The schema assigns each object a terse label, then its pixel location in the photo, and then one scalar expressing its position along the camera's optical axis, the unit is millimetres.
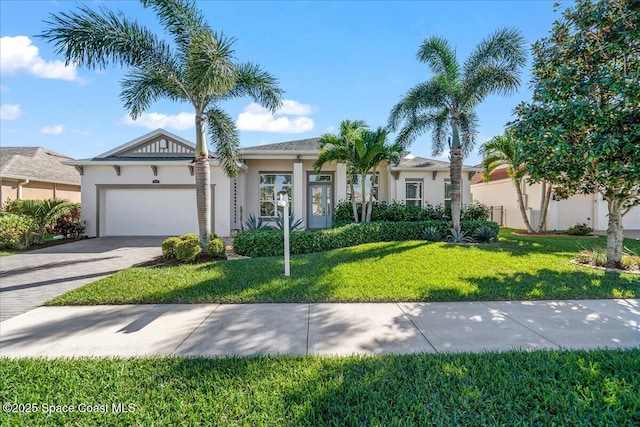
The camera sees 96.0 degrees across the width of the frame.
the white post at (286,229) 6723
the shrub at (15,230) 11047
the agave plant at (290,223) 10464
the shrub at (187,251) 8289
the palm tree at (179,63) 7125
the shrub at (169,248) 8656
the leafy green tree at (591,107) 5719
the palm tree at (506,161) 14477
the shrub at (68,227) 13554
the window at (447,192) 15941
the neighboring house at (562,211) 17188
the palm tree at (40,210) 11688
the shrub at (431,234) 11164
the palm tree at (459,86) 10156
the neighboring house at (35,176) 15203
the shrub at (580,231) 14883
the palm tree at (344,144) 11758
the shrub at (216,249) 8649
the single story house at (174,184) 13633
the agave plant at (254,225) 10570
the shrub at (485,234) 11211
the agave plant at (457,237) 10952
